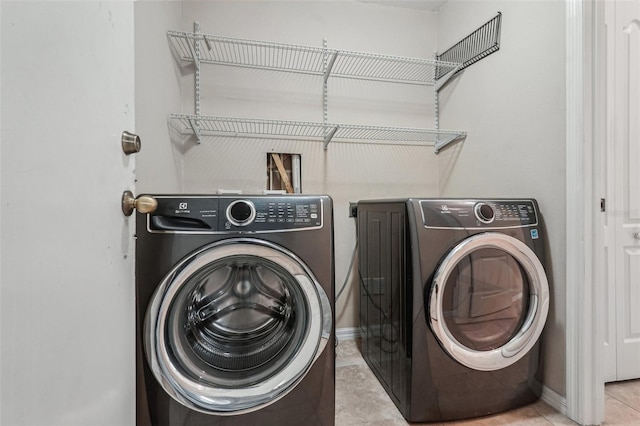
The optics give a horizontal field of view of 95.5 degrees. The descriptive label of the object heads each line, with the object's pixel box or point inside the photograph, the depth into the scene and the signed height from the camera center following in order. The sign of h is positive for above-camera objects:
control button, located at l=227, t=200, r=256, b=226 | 1.00 +0.00
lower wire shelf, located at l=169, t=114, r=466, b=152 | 1.77 +0.54
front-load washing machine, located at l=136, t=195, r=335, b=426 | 0.94 -0.36
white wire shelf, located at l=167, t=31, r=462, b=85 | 1.75 +1.02
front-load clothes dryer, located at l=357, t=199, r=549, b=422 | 1.17 -0.40
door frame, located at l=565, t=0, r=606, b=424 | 1.17 +0.02
